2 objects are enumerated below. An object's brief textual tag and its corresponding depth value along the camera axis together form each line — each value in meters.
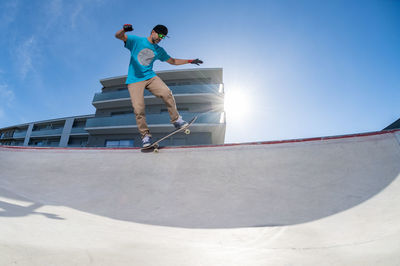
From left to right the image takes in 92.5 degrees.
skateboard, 4.43
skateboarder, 3.74
